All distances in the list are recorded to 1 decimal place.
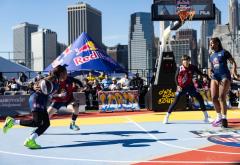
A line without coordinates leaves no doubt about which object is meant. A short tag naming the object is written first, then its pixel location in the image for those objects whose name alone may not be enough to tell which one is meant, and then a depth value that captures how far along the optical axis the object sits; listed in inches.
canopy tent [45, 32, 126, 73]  938.1
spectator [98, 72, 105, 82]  903.1
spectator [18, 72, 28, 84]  851.0
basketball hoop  685.9
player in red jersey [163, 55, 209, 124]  430.3
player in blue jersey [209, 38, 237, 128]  378.3
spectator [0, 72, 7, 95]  727.7
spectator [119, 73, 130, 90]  762.1
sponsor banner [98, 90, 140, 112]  666.8
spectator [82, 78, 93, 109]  711.1
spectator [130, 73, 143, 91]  758.5
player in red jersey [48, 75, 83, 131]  364.5
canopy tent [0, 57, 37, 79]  1156.5
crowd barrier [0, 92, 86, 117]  629.3
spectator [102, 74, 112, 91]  814.3
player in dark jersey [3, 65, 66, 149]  305.7
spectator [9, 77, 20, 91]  762.2
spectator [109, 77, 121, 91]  737.6
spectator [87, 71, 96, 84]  834.0
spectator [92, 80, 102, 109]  717.9
